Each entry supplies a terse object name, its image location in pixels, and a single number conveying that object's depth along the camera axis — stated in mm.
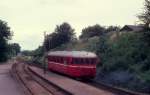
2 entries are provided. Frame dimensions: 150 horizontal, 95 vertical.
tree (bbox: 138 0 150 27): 18730
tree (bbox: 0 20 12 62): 57726
